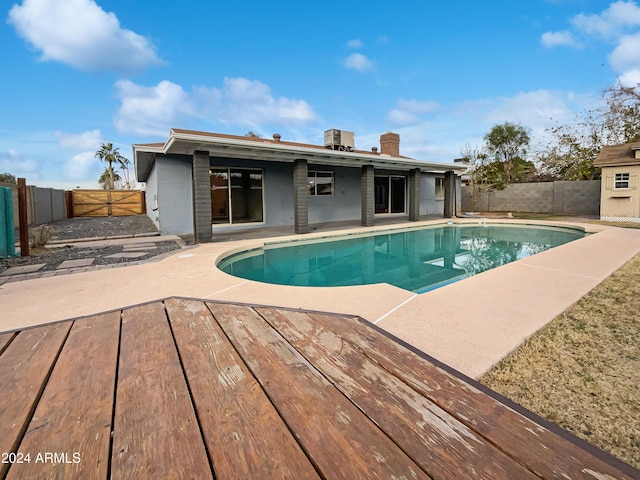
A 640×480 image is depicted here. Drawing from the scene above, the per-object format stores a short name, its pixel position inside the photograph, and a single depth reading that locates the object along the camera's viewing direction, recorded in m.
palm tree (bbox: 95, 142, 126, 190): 40.34
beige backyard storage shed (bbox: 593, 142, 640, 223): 12.44
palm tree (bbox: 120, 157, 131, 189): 42.16
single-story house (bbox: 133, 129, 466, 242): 8.29
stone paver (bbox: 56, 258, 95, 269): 5.49
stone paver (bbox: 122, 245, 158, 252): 7.22
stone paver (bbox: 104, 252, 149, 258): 6.43
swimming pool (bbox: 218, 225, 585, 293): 5.81
